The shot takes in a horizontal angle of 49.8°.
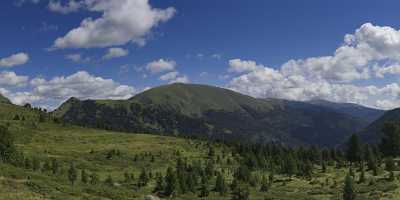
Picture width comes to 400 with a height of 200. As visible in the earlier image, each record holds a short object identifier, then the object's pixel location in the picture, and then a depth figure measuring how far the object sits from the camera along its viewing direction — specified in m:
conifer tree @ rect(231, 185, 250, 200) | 82.34
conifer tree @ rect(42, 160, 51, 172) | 93.88
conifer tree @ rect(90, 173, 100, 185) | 81.87
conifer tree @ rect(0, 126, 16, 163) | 86.25
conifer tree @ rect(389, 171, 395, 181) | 89.38
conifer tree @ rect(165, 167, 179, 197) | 84.44
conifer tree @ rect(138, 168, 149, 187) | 100.04
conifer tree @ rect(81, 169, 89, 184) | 85.62
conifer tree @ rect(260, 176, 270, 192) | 98.00
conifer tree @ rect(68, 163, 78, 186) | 83.90
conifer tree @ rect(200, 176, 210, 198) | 88.56
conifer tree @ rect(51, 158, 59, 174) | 90.45
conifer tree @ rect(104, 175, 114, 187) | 89.81
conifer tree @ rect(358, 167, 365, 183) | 94.24
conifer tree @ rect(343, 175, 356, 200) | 72.00
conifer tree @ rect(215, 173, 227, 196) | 92.03
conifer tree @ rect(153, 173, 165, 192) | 90.66
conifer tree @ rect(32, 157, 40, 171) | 81.96
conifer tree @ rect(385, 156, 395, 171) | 104.81
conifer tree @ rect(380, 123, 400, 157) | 147.25
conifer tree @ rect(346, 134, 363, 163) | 147.12
